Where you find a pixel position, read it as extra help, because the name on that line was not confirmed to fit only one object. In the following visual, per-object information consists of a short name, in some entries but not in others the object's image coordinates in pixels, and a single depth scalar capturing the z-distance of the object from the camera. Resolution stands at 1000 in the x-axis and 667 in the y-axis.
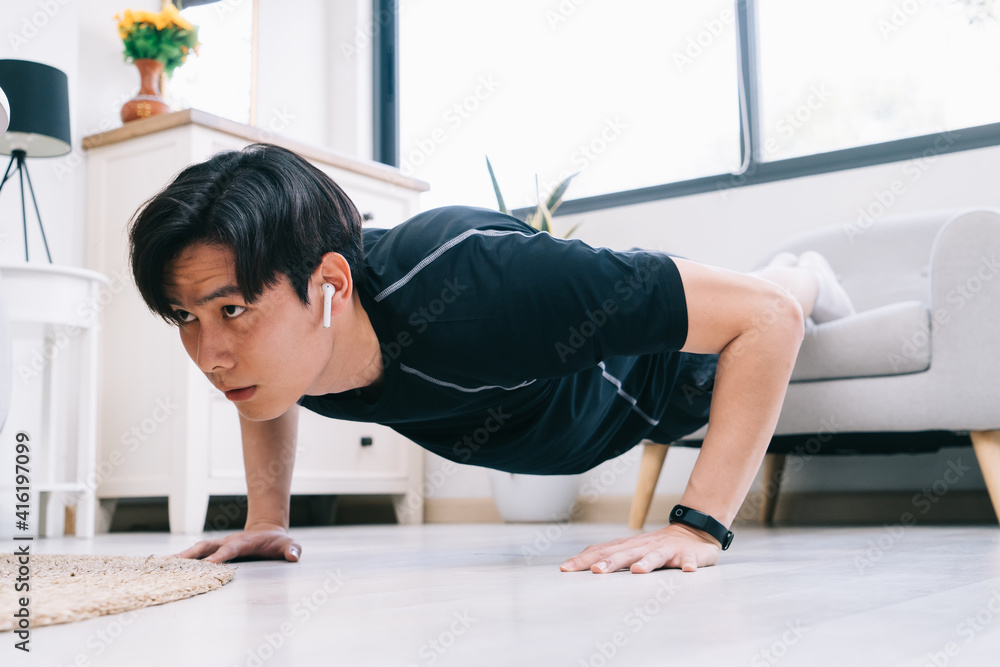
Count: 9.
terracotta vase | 2.69
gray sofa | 1.72
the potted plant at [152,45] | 2.71
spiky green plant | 2.55
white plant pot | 2.72
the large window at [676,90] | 2.54
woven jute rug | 0.67
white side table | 2.04
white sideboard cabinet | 2.40
